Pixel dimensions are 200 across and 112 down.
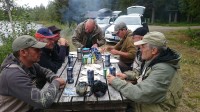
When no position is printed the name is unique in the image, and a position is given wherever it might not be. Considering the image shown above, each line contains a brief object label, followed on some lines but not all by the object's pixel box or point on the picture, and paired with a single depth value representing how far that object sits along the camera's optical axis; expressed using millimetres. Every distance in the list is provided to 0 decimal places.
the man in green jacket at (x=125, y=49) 2987
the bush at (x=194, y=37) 7589
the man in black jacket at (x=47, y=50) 2293
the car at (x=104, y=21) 9553
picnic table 1575
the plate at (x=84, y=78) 1995
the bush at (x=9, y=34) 4174
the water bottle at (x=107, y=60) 2516
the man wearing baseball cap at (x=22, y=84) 1423
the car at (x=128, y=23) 7736
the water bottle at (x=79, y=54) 2877
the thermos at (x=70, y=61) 2595
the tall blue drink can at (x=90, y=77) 1836
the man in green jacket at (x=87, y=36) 3769
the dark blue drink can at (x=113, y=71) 2062
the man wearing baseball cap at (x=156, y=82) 1529
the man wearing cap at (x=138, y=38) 2472
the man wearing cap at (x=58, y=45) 2724
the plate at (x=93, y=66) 2422
